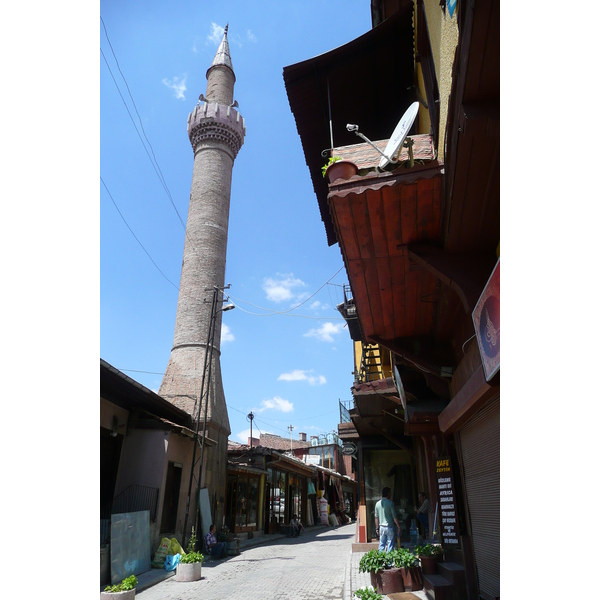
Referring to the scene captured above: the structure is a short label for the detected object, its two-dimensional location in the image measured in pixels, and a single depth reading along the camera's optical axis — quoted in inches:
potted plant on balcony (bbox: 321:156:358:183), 172.1
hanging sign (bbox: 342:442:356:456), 721.0
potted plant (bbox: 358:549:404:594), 292.7
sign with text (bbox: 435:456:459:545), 241.0
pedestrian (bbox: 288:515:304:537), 889.5
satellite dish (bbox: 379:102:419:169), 161.5
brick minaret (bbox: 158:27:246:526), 738.8
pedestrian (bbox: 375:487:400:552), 359.3
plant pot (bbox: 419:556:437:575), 302.2
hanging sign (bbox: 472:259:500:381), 125.1
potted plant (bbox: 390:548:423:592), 295.3
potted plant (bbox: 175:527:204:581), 398.6
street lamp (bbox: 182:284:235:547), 592.2
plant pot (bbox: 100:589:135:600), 279.7
